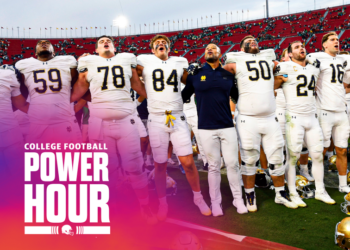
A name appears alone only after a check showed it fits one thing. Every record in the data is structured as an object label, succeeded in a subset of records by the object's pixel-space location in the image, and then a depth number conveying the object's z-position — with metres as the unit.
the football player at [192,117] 6.20
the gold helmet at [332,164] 5.41
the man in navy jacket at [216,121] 3.71
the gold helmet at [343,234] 2.71
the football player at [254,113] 3.82
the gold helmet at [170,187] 4.54
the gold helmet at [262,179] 4.84
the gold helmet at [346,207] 3.58
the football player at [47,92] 3.68
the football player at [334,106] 4.41
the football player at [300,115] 4.09
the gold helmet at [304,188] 4.27
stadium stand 36.22
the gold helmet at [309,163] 5.75
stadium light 45.73
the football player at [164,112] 3.69
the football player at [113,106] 3.53
